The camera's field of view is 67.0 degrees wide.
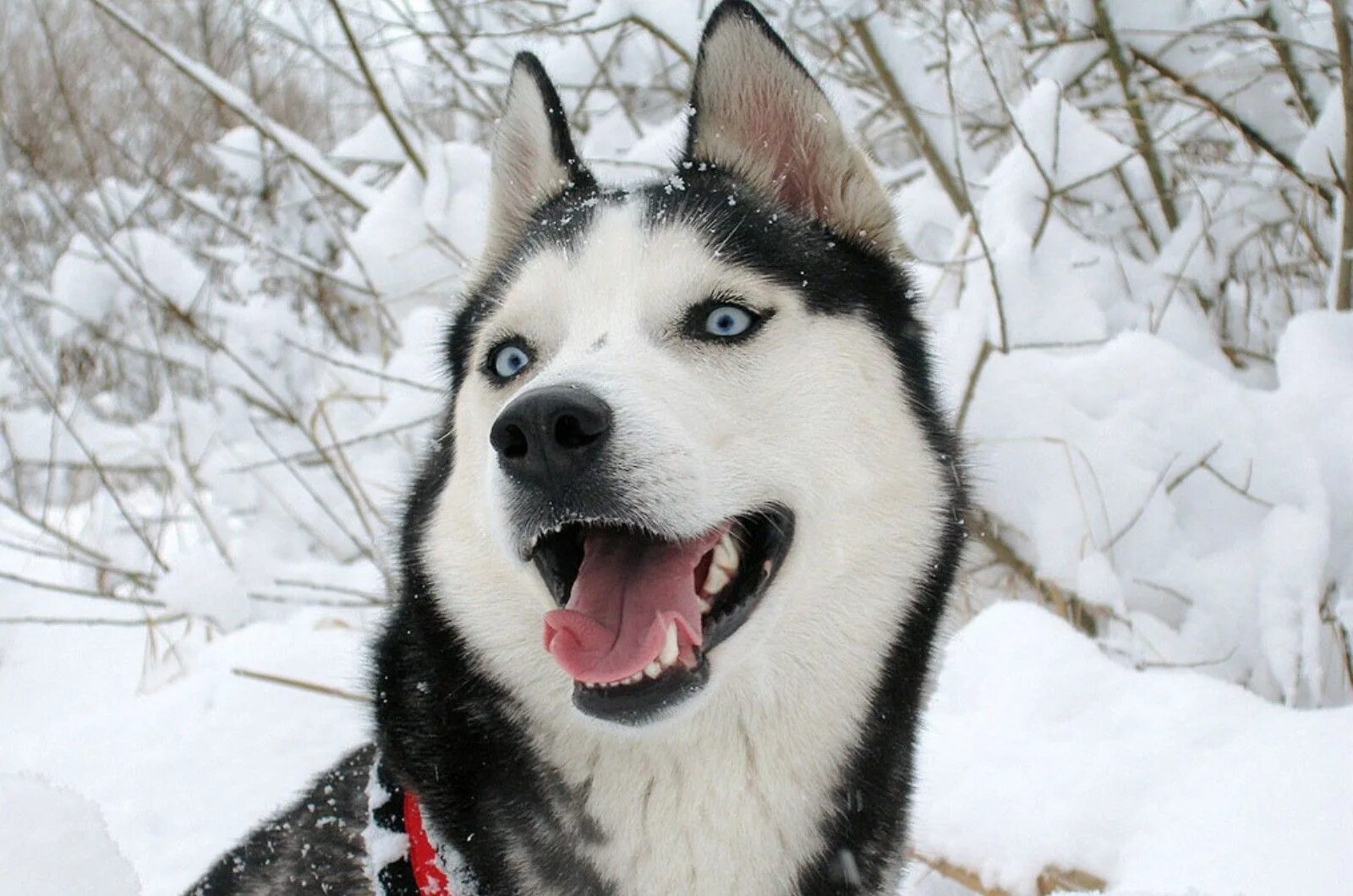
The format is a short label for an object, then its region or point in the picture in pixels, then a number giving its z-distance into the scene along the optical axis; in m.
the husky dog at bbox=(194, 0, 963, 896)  1.41
